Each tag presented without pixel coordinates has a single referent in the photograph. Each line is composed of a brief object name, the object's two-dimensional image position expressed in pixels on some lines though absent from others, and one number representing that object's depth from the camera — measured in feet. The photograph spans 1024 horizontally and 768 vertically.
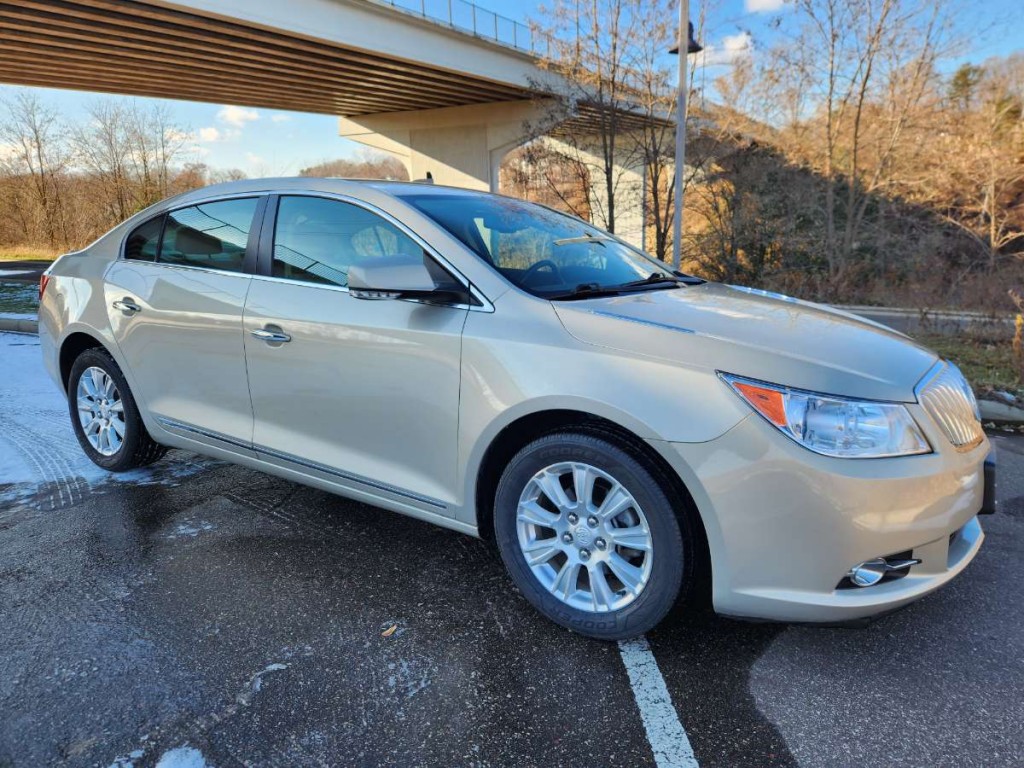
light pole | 39.01
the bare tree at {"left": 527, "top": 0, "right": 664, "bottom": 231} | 48.34
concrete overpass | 60.13
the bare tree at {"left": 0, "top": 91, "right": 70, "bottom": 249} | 102.68
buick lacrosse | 7.02
